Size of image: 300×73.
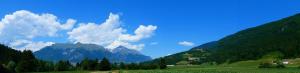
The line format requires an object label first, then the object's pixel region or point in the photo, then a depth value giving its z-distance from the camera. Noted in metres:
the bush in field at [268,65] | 68.57
